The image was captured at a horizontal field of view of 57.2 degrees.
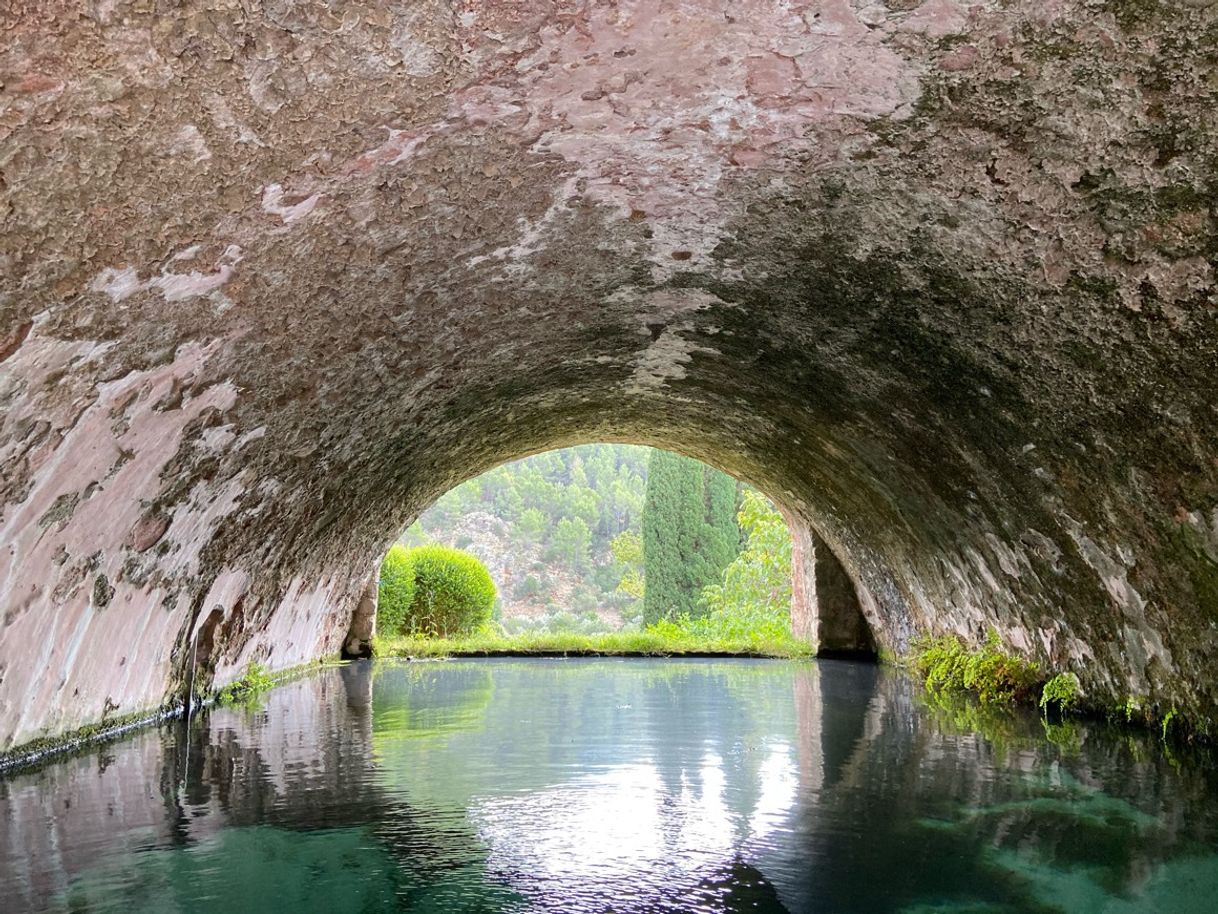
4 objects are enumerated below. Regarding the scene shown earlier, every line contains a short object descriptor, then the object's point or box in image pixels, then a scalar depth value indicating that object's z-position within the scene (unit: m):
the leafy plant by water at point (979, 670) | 7.95
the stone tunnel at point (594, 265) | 2.87
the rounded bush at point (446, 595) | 18.77
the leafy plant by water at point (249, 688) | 8.54
